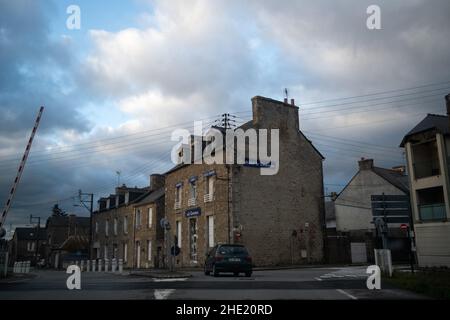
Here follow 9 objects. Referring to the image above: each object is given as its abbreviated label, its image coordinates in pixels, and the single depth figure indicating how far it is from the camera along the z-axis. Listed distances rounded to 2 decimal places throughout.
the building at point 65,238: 52.28
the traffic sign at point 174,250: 19.54
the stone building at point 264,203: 26.98
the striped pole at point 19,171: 13.56
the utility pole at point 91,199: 43.10
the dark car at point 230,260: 17.59
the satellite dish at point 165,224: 19.91
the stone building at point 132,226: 37.47
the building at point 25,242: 90.94
